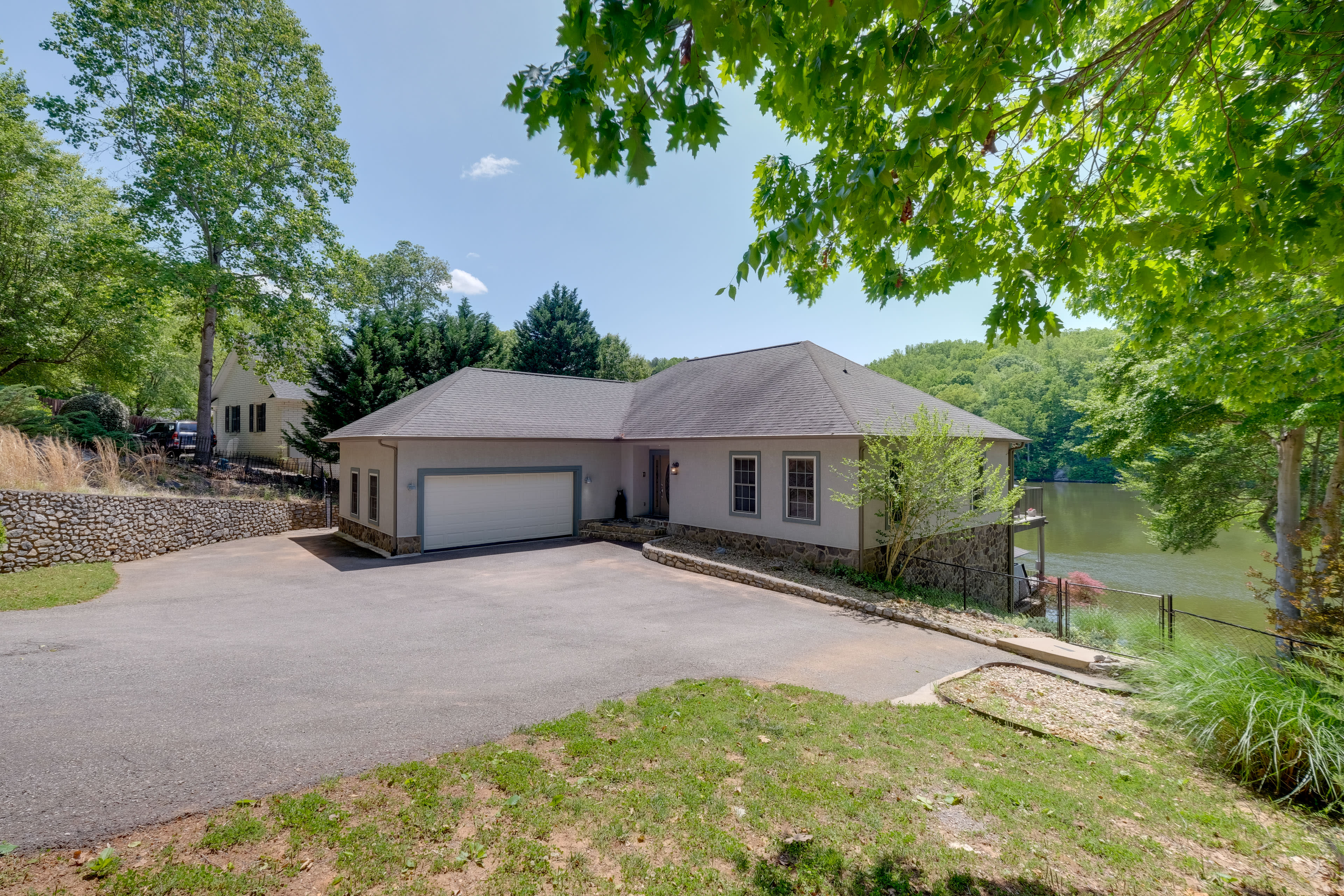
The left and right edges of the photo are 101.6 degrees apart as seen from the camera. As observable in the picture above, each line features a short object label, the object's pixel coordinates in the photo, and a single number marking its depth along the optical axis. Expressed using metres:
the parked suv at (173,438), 20.25
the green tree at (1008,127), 2.75
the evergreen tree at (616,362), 34.59
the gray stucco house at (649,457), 12.19
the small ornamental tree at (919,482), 10.40
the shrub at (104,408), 20.16
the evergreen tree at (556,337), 31.14
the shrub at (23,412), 13.83
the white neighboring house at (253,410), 24.38
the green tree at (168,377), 23.23
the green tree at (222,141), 16.91
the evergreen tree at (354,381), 19.05
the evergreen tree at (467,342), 22.47
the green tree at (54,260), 16.86
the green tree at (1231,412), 6.15
